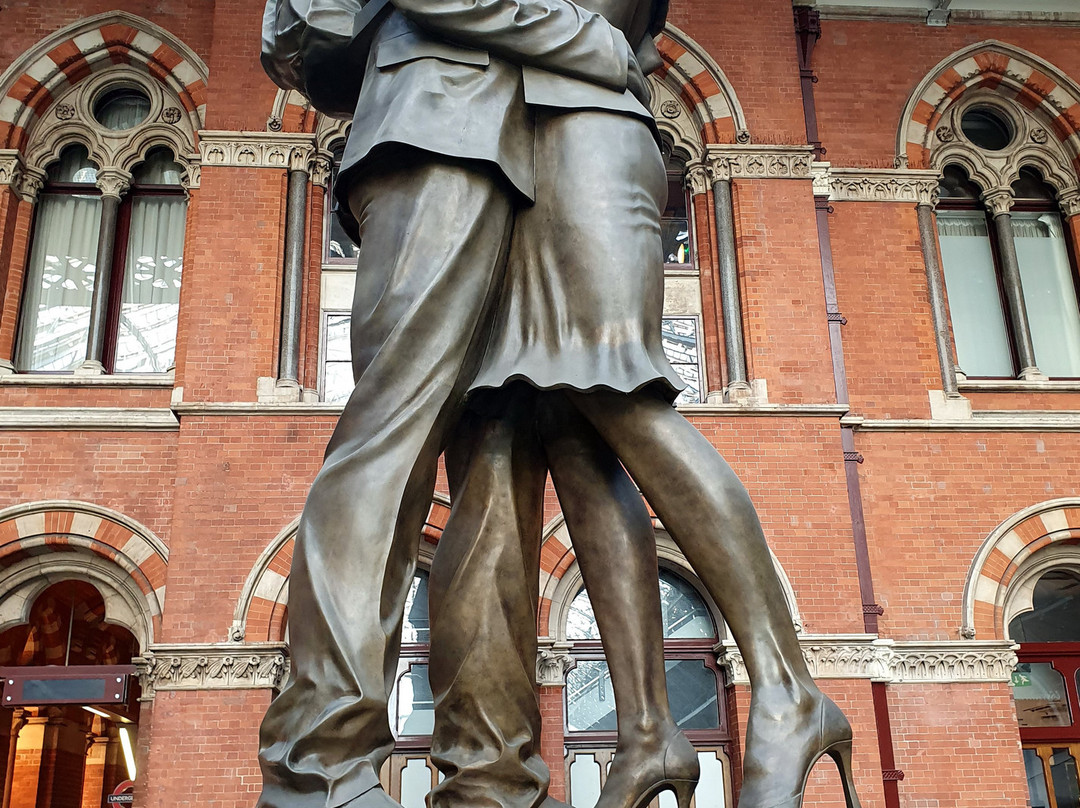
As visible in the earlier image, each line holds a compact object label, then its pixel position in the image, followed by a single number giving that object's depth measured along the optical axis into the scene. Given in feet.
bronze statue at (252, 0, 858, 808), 5.95
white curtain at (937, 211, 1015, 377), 38.91
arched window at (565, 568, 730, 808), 31.83
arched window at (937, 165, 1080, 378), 38.96
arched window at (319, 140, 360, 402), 34.17
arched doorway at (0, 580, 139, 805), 33.45
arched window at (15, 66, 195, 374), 37.19
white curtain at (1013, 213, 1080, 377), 39.06
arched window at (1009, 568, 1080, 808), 35.35
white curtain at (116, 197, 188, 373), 37.19
